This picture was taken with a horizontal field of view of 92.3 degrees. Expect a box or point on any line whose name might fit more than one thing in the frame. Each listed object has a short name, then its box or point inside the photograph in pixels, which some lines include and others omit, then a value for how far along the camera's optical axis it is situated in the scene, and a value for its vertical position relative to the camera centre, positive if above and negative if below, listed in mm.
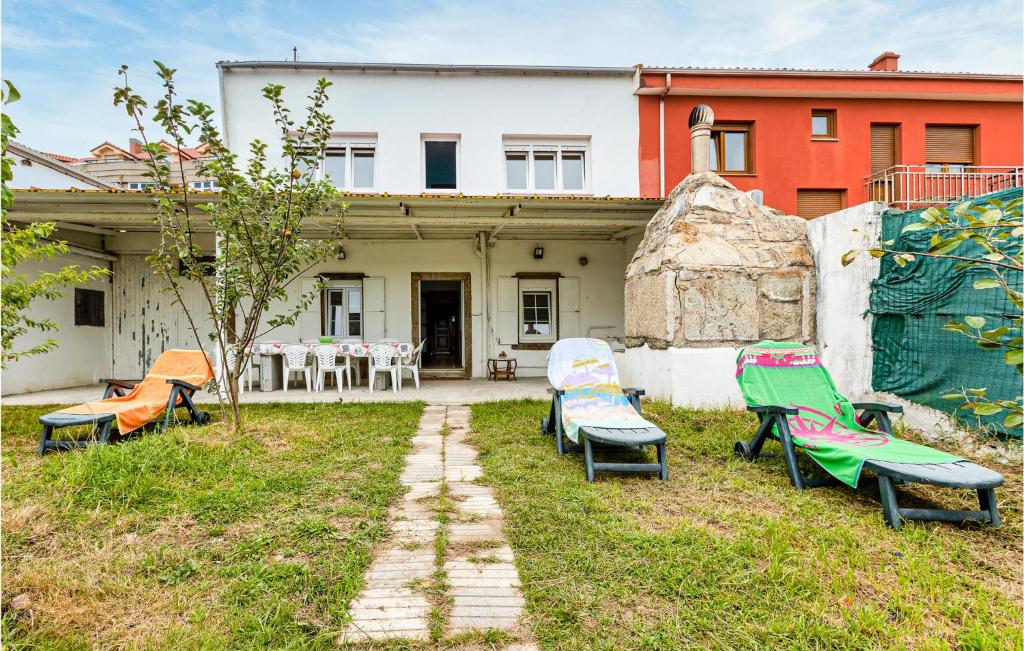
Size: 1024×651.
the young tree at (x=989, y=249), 1448 +250
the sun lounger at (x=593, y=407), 3732 -729
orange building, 10898 +4517
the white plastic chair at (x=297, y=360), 8234 -479
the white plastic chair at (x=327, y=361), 8180 -503
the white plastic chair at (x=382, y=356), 8305 -437
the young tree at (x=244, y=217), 4340 +1096
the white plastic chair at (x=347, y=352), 8305 -358
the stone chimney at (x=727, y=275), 6215 +650
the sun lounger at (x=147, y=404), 4406 -715
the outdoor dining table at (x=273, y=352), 8320 -360
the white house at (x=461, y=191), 10055 +2897
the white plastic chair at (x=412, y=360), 8651 -554
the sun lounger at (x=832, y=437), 2869 -833
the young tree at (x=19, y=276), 1575 +454
